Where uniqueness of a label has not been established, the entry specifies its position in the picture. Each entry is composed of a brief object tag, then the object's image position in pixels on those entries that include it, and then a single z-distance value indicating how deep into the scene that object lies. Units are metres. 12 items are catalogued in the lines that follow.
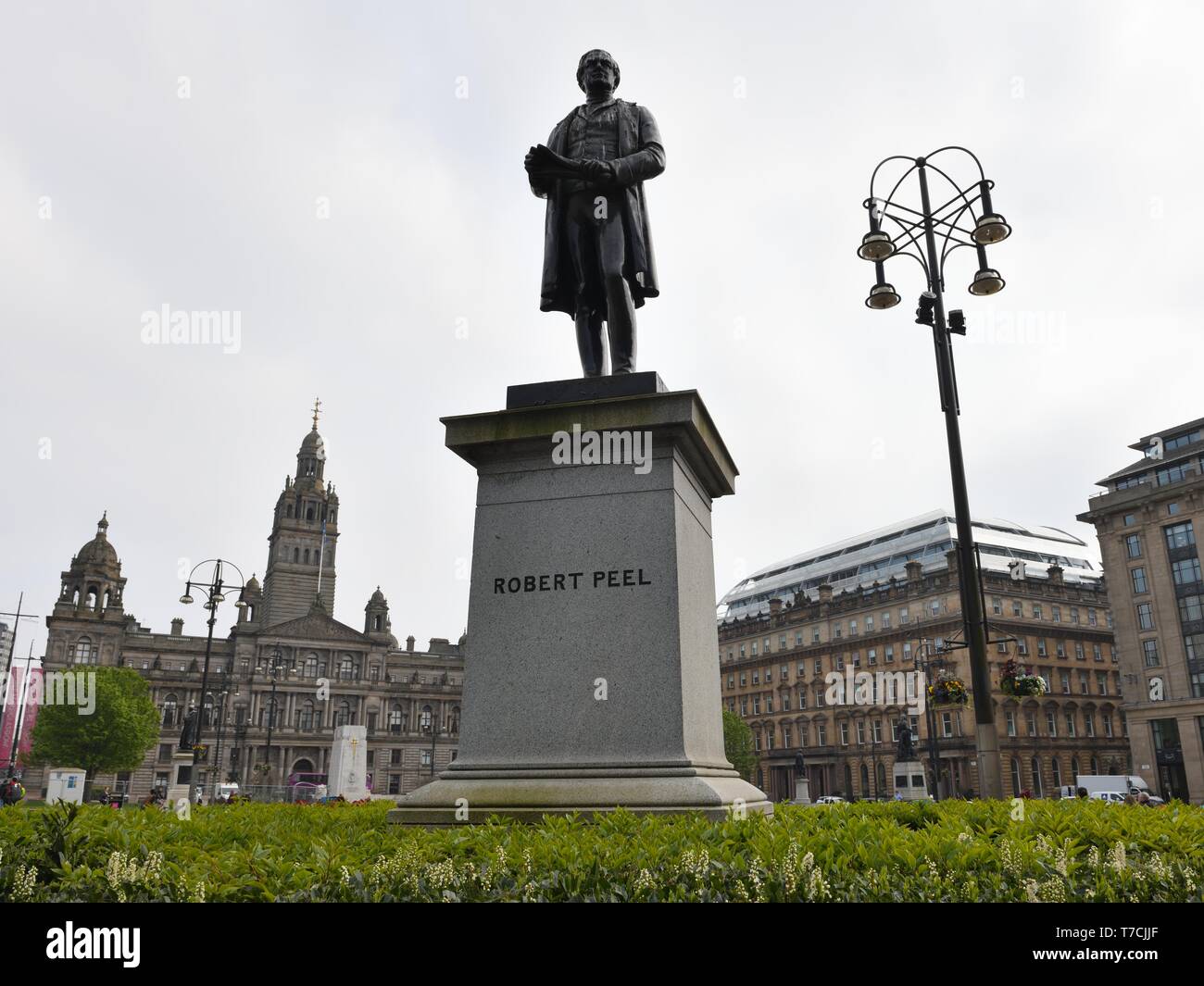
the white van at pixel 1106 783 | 54.53
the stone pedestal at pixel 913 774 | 37.40
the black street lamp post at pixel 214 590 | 40.91
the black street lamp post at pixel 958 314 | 11.98
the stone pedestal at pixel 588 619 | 5.86
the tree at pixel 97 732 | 76.38
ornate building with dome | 109.31
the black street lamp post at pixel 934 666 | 49.71
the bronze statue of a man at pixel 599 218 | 7.53
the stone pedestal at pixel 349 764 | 49.56
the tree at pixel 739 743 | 82.75
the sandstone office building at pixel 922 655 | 83.38
